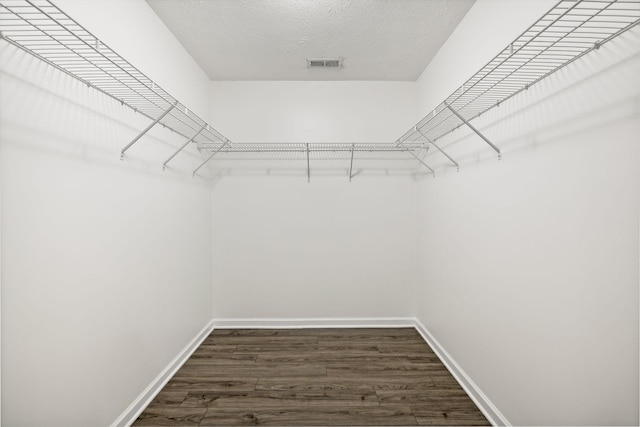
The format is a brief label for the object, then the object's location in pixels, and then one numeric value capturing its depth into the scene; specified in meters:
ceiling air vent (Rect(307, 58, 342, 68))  2.62
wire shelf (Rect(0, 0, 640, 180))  1.06
